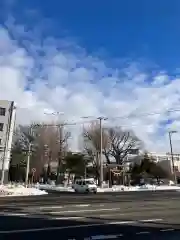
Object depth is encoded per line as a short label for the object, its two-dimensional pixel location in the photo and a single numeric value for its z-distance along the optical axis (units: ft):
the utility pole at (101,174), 100.53
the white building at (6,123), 124.79
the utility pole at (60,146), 131.62
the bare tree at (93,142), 141.45
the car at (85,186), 86.81
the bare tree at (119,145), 159.19
